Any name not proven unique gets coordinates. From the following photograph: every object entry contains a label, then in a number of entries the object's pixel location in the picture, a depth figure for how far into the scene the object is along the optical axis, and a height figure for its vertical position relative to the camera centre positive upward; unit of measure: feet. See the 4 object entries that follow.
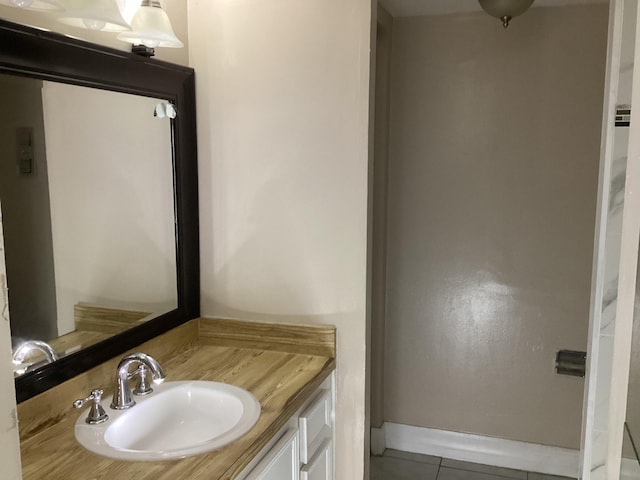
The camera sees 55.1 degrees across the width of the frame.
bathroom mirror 5.03 -0.15
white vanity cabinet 5.34 -2.63
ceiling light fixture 7.58 +2.09
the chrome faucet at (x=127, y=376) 5.27 -1.74
